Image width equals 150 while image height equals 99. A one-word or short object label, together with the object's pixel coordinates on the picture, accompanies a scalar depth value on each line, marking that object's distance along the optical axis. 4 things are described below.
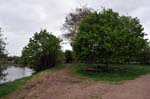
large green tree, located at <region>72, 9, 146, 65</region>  10.64
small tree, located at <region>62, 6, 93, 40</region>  17.36
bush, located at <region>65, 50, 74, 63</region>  16.10
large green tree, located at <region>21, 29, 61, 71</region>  11.88
